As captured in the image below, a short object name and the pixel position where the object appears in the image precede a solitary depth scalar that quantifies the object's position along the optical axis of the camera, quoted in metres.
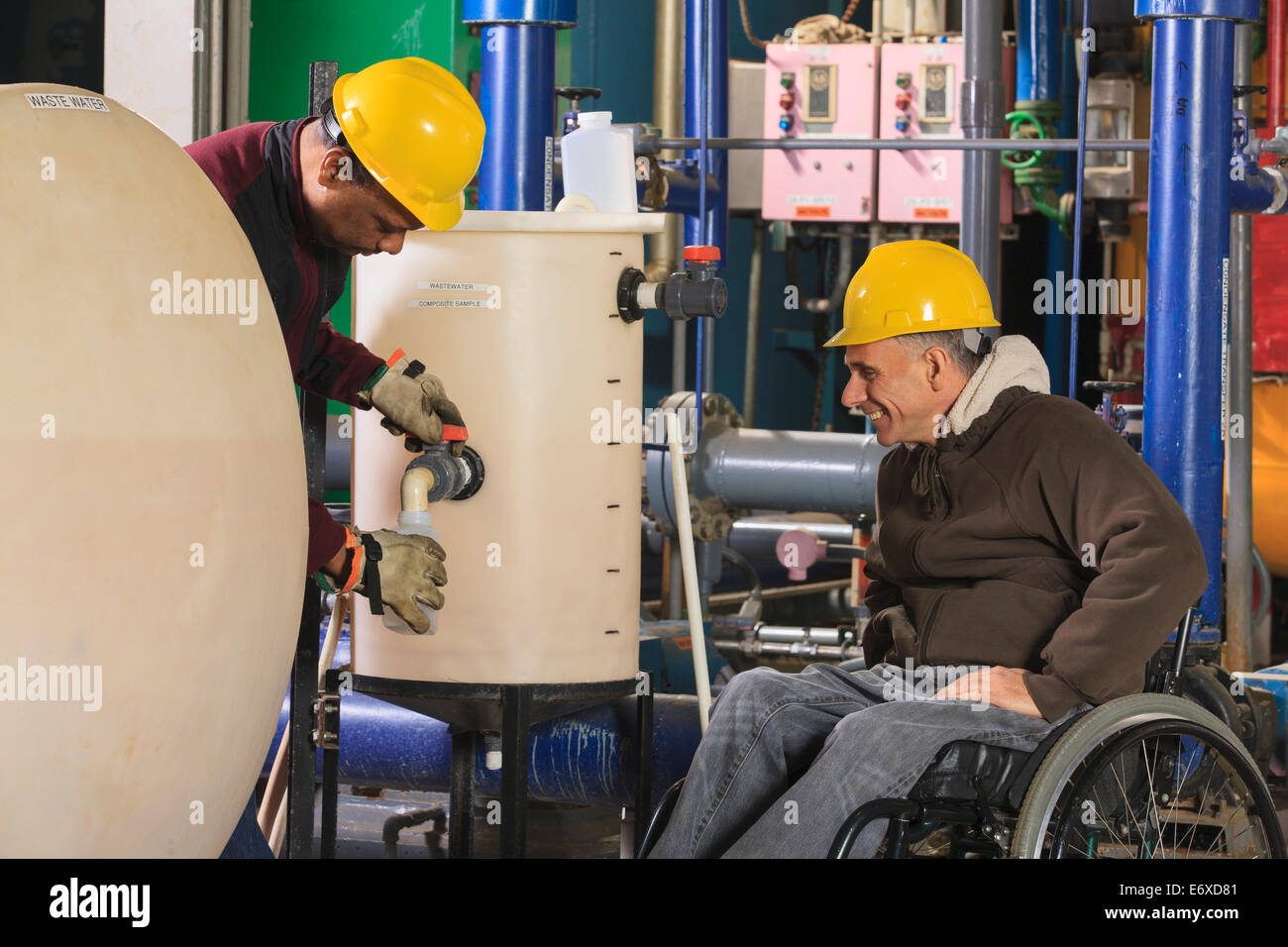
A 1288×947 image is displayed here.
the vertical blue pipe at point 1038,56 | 5.47
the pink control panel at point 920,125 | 5.51
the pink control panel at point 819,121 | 5.59
